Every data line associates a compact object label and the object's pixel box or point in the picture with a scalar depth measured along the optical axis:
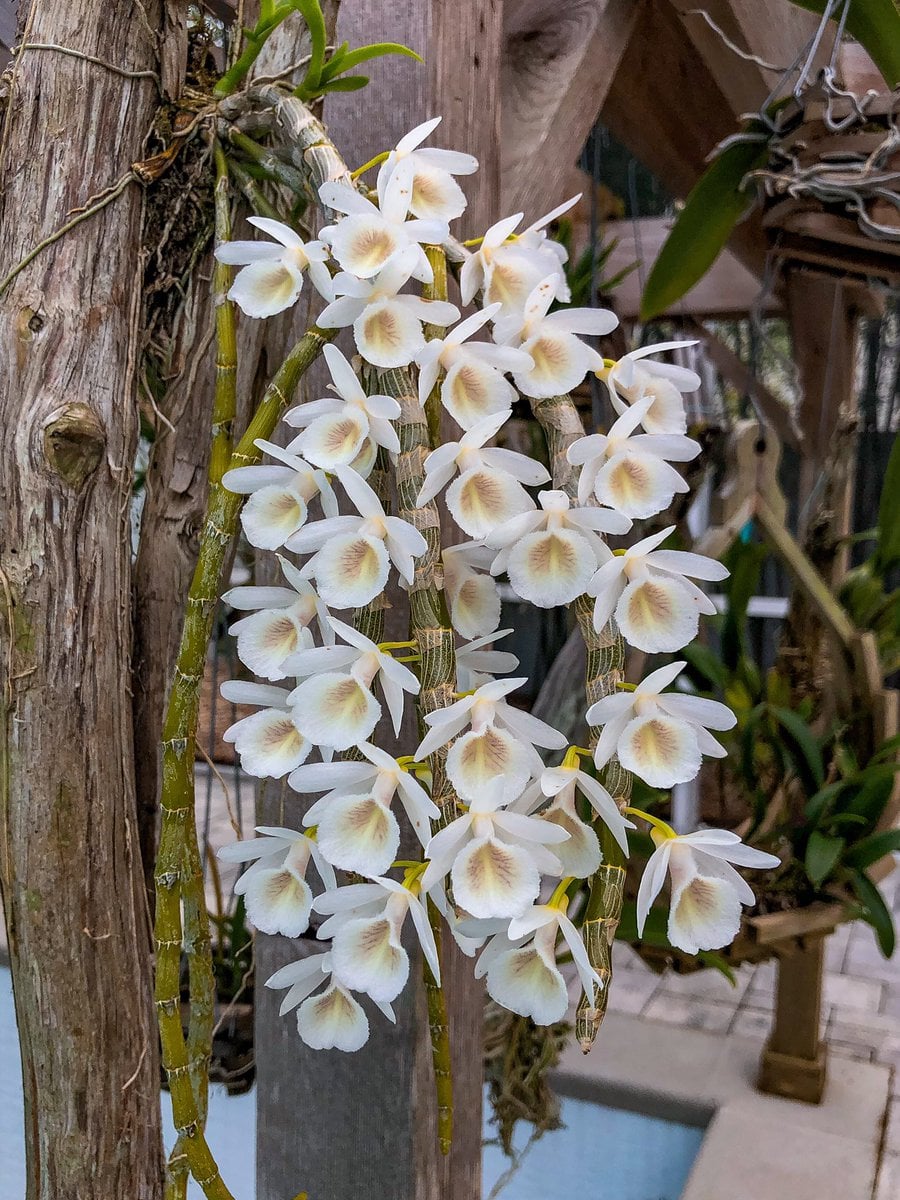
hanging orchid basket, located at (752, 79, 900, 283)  0.81
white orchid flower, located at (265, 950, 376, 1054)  0.42
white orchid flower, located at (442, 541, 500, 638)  0.42
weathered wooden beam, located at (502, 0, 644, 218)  0.75
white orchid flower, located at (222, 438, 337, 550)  0.39
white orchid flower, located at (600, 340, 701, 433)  0.40
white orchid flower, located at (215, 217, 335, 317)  0.41
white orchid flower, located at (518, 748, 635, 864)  0.35
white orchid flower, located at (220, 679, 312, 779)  0.39
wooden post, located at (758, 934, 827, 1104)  1.56
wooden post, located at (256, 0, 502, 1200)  0.61
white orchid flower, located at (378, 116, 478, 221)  0.41
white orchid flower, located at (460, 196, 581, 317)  0.42
